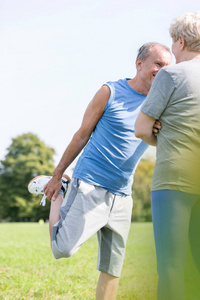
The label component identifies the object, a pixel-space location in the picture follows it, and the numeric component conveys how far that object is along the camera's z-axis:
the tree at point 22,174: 37.44
